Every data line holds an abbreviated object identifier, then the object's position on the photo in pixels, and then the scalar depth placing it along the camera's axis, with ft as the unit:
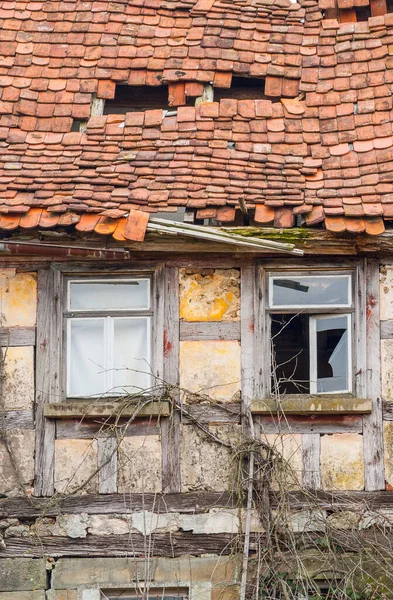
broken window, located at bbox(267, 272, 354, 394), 63.82
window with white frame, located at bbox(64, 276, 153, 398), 63.87
